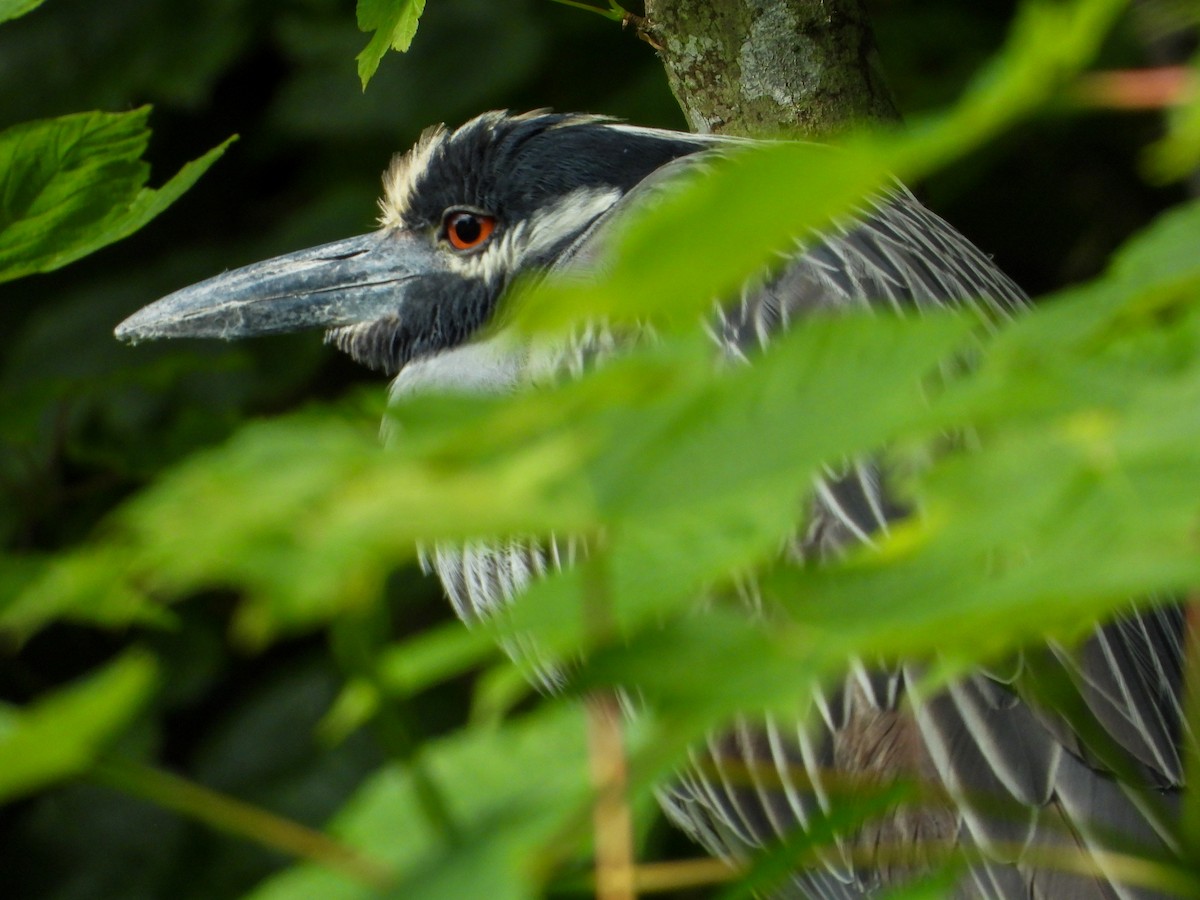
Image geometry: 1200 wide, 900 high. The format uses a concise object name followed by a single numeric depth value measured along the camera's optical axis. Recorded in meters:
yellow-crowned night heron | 4.94
